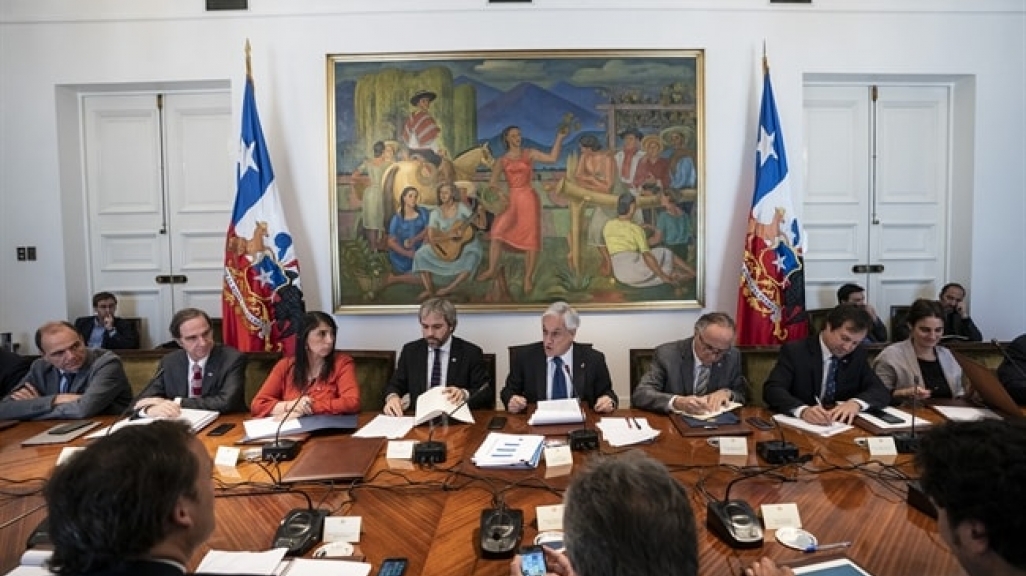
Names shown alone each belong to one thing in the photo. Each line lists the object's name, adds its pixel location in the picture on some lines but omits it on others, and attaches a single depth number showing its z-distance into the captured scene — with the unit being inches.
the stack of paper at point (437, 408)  95.0
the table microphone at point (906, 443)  79.5
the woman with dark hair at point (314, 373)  108.5
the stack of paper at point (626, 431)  86.4
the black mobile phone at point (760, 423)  91.6
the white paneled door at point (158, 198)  185.9
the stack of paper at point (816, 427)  88.8
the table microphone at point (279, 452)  80.0
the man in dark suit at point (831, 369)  107.3
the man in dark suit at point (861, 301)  167.3
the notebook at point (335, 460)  73.1
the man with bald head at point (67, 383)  104.1
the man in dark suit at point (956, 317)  171.2
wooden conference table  54.3
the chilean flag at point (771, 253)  165.8
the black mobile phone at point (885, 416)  91.6
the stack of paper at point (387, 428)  91.0
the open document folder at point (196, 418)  96.2
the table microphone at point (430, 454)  78.9
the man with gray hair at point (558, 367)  119.1
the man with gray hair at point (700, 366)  109.7
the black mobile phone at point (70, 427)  94.9
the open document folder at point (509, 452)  76.5
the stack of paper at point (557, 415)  94.8
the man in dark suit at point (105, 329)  175.5
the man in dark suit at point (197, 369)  115.3
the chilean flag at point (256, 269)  164.7
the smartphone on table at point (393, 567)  51.8
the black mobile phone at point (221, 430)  93.8
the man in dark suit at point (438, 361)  126.6
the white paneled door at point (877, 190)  186.4
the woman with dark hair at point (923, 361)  117.0
